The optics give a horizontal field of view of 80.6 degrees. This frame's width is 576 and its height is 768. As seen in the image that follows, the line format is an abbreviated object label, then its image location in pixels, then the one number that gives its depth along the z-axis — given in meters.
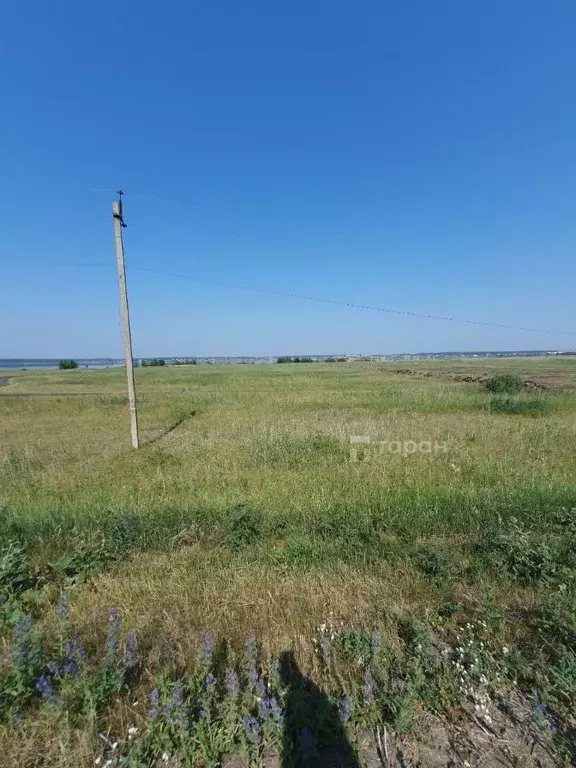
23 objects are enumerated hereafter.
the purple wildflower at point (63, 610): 2.54
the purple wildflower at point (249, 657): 2.22
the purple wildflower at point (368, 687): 2.08
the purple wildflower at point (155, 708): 1.88
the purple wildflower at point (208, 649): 2.25
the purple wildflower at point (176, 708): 1.82
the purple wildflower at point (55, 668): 2.11
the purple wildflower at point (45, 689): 1.95
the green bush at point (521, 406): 15.12
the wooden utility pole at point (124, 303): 9.45
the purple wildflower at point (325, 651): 2.39
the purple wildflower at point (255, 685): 2.04
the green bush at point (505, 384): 23.05
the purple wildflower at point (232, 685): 2.02
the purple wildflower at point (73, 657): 2.19
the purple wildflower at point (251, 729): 1.84
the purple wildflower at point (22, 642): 2.12
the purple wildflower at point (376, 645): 2.32
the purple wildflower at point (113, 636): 2.20
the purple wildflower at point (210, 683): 2.00
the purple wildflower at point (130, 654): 2.21
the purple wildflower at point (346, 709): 1.97
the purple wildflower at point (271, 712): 1.87
